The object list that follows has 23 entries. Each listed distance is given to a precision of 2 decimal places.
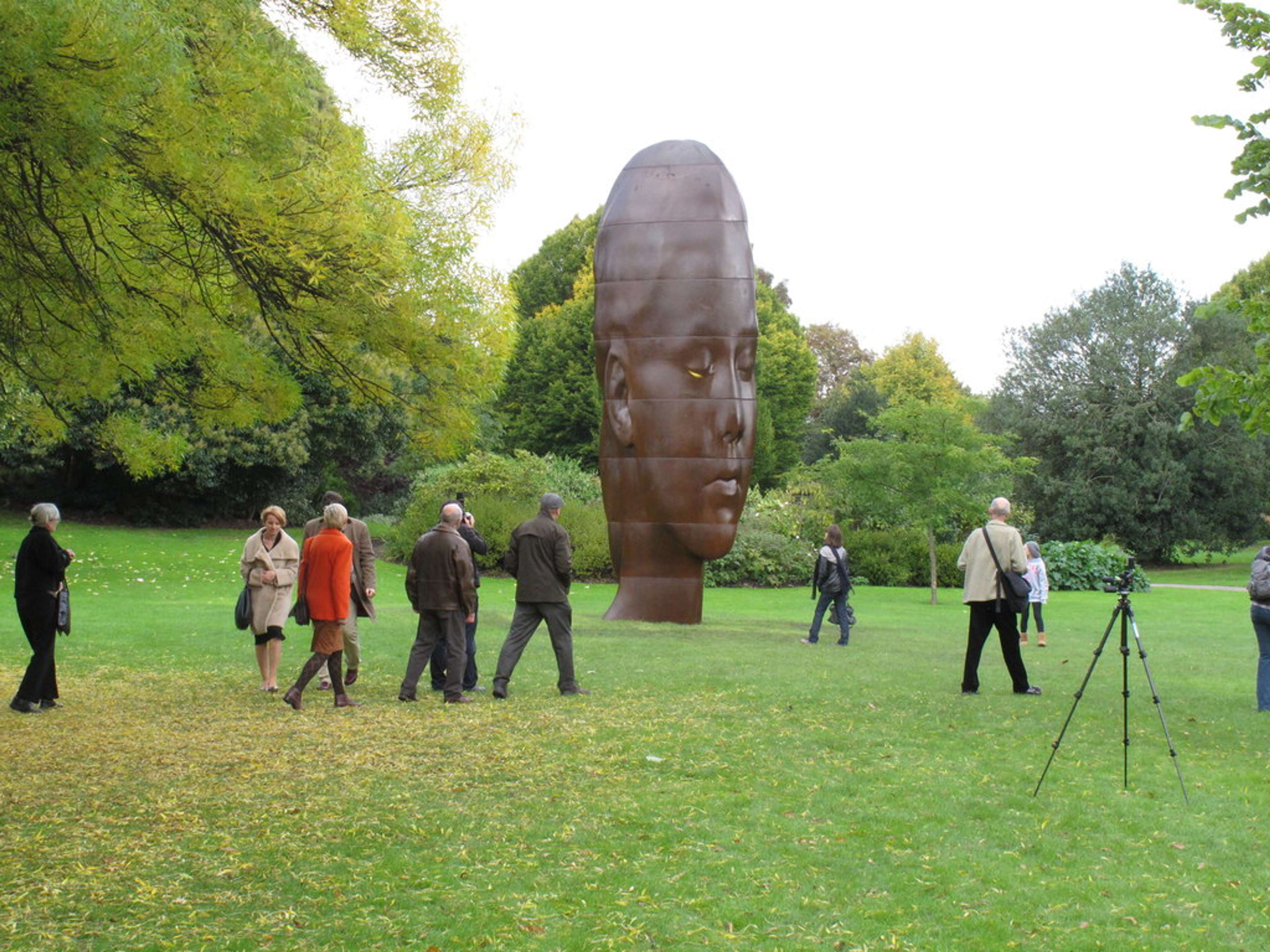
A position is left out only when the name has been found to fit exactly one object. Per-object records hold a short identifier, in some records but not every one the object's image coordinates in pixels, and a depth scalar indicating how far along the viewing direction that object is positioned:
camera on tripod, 7.41
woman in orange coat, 9.78
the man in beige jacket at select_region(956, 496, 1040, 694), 10.66
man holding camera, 11.01
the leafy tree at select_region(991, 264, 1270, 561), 39.84
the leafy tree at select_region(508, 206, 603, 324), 48.19
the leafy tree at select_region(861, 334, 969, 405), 57.19
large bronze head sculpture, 16.73
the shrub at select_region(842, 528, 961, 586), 31.64
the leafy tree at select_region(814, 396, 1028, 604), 25.11
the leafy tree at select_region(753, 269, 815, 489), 47.03
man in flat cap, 10.44
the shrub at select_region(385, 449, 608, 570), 29.31
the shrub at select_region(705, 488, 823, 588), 29.12
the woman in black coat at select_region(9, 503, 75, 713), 9.63
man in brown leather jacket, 10.18
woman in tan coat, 10.51
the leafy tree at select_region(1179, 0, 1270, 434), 7.90
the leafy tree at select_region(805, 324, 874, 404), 68.12
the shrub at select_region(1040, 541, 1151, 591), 32.31
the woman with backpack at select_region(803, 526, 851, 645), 15.12
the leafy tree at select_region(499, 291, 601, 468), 42.41
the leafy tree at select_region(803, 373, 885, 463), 52.75
